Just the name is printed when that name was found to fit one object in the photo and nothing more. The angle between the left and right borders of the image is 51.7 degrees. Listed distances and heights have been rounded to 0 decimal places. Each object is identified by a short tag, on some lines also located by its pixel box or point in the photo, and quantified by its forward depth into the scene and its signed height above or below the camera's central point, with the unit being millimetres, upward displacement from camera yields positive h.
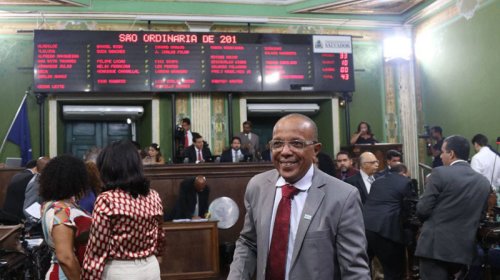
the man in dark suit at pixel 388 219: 4270 -530
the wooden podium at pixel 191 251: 5031 -893
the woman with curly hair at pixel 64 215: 2178 -224
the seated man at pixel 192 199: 5699 -434
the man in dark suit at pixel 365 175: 4543 -176
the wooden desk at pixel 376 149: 8266 +105
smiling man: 1787 -232
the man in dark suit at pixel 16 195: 5613 -318
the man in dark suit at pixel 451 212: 3607 -423
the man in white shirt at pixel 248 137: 8359 +359
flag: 8352 +500
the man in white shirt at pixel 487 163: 6297 -136
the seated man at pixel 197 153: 7670 +113
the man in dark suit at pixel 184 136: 8227 +403
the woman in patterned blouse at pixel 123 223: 2168 -258
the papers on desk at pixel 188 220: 5148 -599
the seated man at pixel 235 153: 7766 +95
